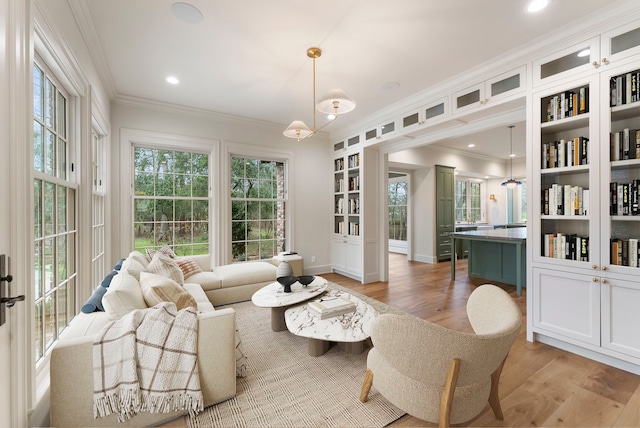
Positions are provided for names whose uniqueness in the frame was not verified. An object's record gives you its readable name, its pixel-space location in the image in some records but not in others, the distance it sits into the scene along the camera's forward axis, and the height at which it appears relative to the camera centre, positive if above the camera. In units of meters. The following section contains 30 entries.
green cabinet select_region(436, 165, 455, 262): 6.89 +0.09
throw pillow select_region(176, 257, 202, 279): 3.69 -0.73
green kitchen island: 4.09 -0.73
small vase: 3.18 -0.66
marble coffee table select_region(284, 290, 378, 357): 2.06 -0.91
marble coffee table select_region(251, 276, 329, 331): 2.58 -0.83
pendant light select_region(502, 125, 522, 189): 5.74 +1.66
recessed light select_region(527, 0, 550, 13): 2.07 +1.59
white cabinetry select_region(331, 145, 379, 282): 4.82 +0.04
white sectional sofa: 1.48 -0.85
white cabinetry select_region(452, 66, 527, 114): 2.74 +1.32
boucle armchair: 1.26 -0.72
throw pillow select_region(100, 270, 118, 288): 2.32 -0.59
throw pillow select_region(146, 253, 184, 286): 2.92 -0.59
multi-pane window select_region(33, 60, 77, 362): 1.72 -0.01
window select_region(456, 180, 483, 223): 8.41 +0.34
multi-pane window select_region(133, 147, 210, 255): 4.12 +0.21
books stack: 2.35 -0.83
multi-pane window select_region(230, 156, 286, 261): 4.81 +0.10
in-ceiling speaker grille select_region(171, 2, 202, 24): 2.13 +1.61
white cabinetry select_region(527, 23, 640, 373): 2.16 +0.03
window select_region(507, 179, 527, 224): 8.98 +0.25
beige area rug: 1.68 -1.26
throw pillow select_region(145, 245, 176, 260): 3.56 -0.51
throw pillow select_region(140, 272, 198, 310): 2.03 -0.60
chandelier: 2.45 +1.02
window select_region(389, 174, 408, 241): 8.05 +0.15
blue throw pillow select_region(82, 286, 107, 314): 1.95 -0.65
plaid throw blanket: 1.52 -0.87
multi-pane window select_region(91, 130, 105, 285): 3.06 +0.03
